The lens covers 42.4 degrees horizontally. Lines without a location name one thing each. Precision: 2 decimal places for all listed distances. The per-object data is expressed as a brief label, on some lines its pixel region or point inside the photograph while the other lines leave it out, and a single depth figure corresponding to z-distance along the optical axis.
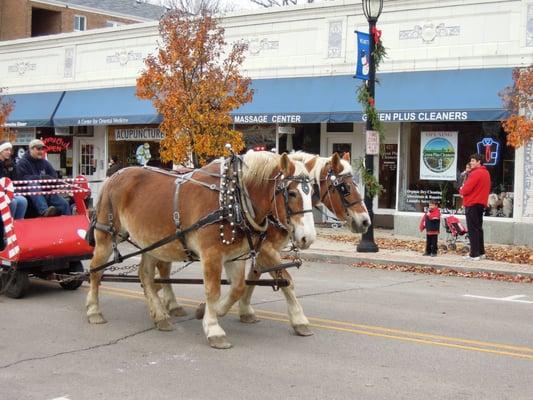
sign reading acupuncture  22.64
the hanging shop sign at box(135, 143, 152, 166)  23.25
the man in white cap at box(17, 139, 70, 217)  9.73
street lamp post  14.44
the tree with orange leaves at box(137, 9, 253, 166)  17.14
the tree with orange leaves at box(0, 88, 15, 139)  22.75
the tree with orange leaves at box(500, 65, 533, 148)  13.25
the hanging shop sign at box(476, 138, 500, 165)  16.22
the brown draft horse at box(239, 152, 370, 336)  7.16
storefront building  15.92
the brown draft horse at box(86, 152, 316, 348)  6.55
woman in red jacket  13.54
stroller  14.85
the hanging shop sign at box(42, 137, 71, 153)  25.55
